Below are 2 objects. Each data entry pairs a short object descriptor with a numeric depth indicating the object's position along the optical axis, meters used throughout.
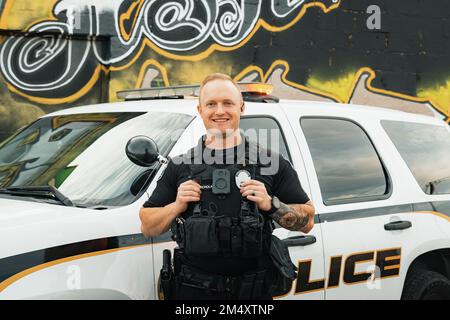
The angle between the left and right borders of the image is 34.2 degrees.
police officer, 2.76
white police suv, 3.02
